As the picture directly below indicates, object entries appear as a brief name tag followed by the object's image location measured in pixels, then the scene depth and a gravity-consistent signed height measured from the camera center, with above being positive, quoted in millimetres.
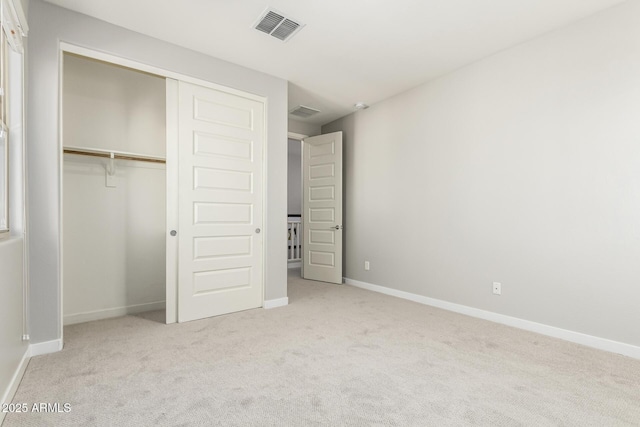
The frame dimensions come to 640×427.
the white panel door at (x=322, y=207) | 4941 +33
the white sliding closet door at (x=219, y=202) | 3109 +73
